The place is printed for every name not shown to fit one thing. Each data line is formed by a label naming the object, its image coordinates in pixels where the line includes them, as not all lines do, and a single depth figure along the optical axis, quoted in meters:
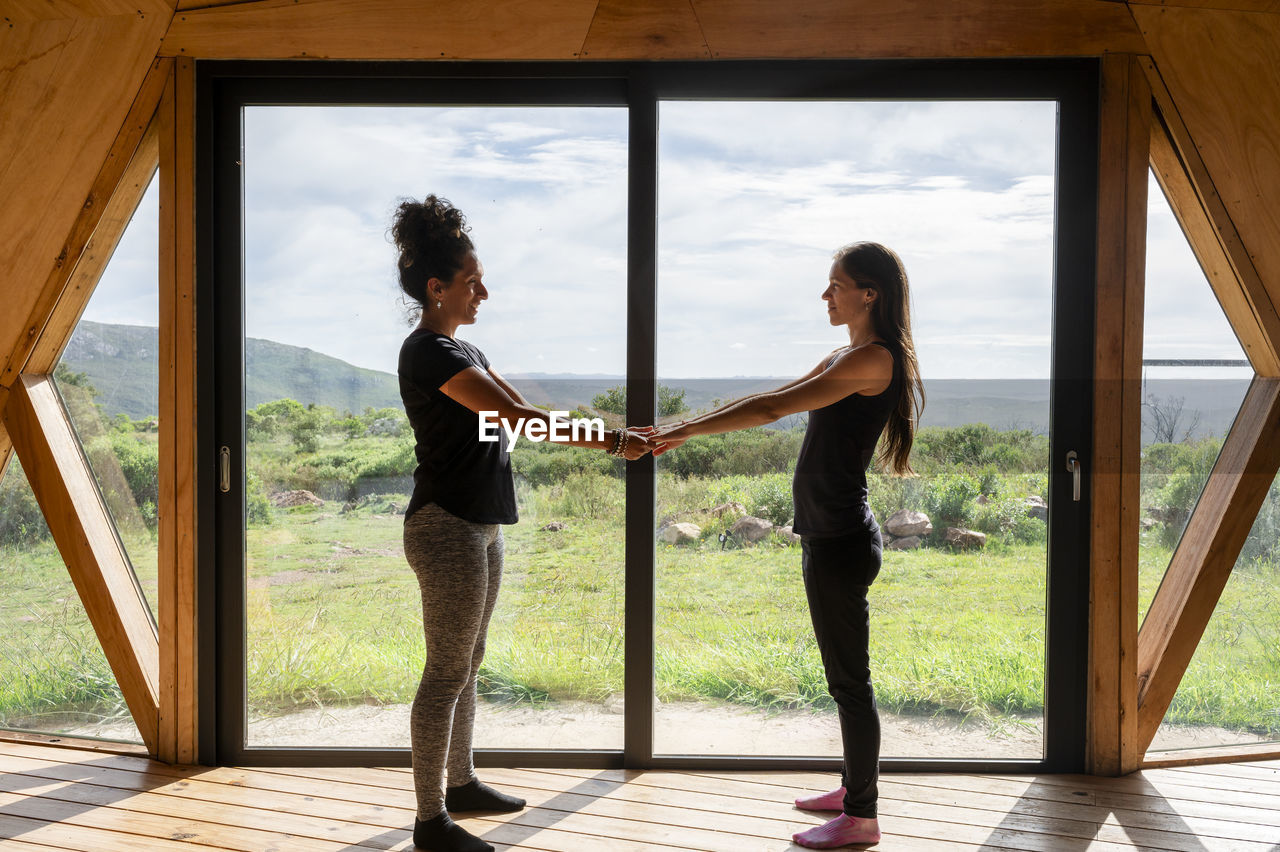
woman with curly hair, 2.24
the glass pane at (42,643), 3.06
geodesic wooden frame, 2.77
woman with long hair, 2.28
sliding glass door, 2.88
